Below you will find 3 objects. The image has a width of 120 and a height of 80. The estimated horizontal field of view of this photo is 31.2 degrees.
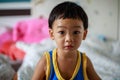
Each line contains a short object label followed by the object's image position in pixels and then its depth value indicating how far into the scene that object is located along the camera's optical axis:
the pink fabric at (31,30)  2.50
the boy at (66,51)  0.93
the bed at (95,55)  1.50
